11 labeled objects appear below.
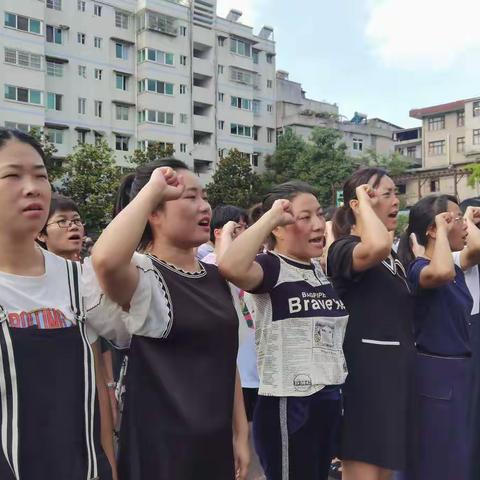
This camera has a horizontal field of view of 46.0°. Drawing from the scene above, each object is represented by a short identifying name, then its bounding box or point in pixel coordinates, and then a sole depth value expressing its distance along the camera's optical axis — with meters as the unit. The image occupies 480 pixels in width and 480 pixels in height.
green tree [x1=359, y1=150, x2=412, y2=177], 37.88
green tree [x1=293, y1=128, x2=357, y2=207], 33.59
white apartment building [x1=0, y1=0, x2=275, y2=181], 28.08
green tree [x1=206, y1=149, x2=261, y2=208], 30.29
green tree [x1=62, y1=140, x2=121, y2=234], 23.34
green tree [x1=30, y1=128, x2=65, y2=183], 22.69
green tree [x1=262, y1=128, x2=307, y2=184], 36.00
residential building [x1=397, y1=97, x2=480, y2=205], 41.91
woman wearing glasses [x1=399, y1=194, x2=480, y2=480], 3.15
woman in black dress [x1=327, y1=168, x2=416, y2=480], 2.85
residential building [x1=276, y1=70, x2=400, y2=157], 40.62
